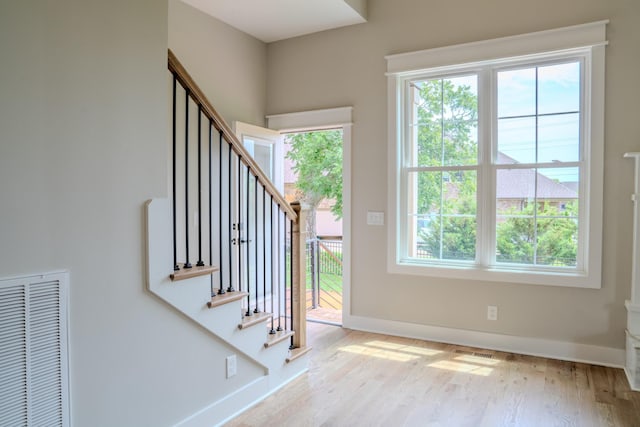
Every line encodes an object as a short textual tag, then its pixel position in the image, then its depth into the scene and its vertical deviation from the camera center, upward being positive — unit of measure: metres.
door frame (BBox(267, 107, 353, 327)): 4.20 +0.38
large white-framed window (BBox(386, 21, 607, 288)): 3.32 +0.40
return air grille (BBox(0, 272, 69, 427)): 1.50 -0.54
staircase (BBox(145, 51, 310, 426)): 2.09 -0.39
